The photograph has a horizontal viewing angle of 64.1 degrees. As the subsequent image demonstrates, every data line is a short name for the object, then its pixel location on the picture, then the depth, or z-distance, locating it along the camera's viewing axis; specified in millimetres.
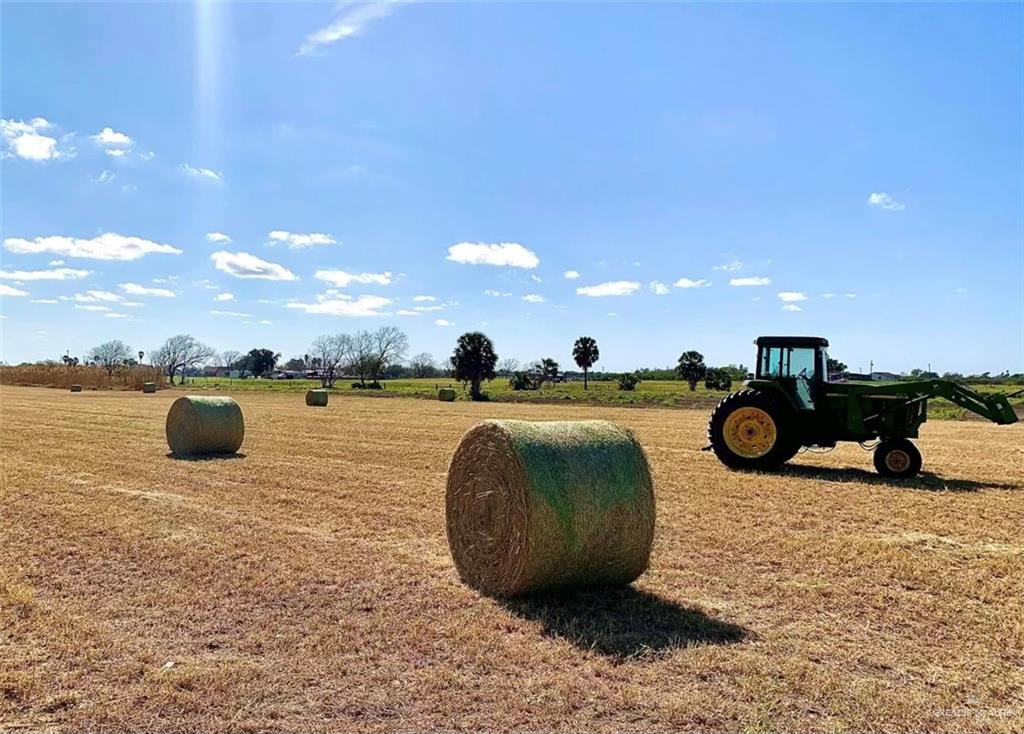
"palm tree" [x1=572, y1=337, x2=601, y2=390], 78375
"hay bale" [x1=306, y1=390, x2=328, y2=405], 36156
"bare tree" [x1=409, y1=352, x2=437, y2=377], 133750
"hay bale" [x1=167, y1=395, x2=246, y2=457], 14820
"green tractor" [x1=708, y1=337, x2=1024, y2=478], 13086
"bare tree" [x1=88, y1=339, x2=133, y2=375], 126812
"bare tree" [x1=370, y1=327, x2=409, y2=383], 91188
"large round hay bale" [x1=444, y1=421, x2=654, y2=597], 5855
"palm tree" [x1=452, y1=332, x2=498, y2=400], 58000
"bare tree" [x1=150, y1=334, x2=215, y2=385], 130375
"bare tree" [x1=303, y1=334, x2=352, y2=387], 109562
